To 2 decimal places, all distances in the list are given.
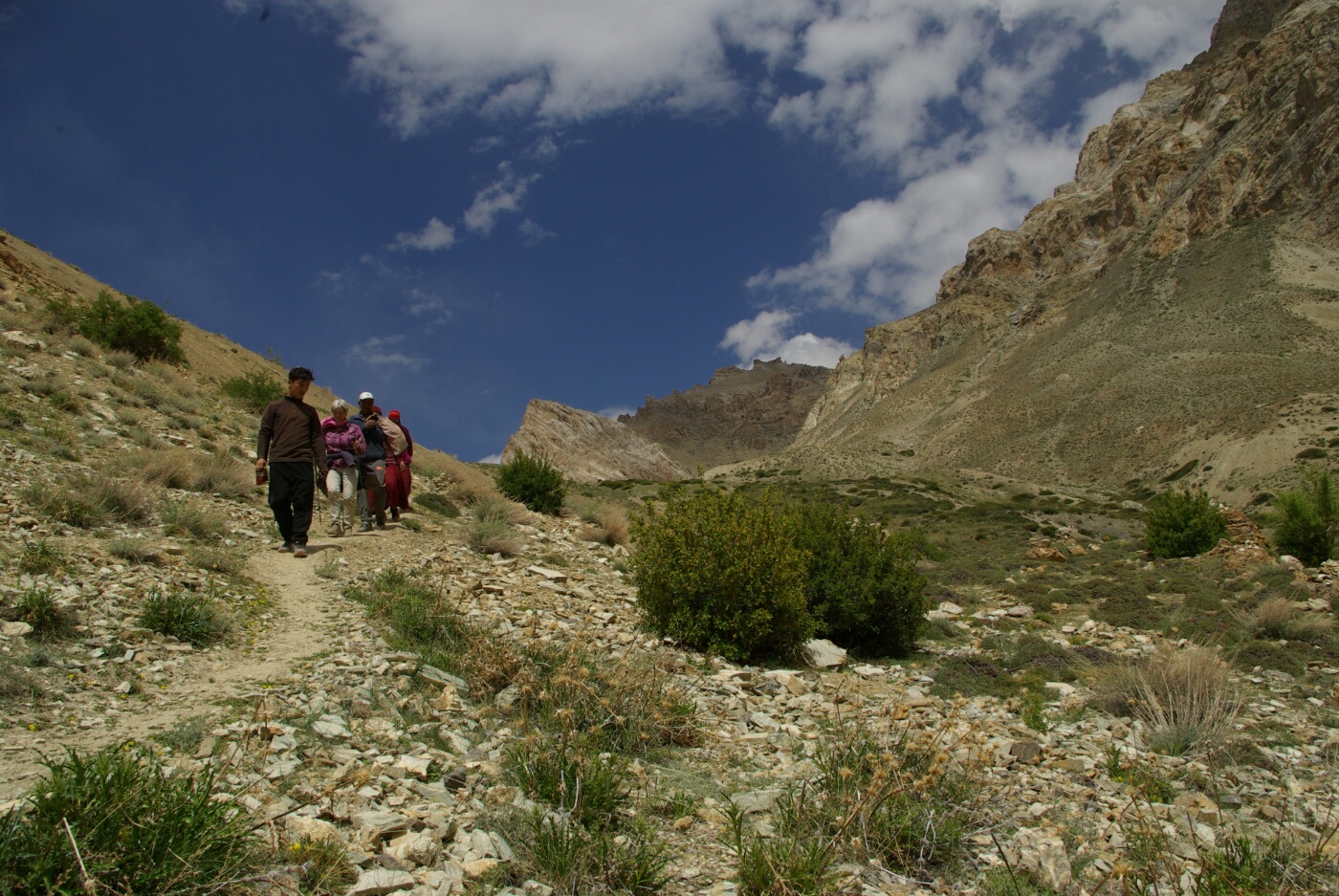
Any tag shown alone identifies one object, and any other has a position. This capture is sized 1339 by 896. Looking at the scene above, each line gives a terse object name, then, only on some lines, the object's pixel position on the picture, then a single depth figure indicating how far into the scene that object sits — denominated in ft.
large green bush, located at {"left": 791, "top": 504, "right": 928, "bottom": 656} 31.01
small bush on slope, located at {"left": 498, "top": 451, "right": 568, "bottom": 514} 47.50
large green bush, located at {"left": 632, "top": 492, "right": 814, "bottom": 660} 25.23
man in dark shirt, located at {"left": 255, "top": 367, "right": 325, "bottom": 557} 26.30
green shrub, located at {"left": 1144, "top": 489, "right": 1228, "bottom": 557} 60.13
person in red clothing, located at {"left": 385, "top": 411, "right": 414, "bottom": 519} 35.78
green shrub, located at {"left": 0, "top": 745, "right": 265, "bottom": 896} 7.44
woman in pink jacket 31.63
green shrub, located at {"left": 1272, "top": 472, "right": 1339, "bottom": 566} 52.60
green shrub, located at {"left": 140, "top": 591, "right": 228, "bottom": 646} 15.98
